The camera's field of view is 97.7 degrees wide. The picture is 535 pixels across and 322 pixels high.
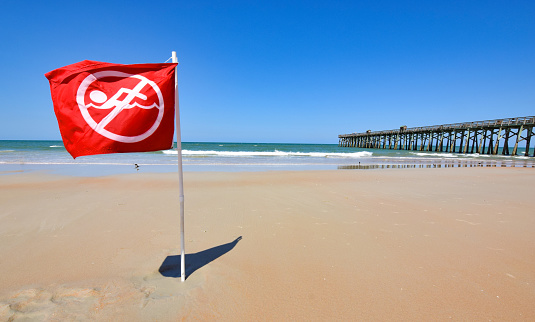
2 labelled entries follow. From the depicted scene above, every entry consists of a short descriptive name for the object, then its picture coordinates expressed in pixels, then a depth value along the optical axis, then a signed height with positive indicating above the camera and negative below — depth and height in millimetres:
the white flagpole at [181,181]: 2754 -496
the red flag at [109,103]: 2697 +416
